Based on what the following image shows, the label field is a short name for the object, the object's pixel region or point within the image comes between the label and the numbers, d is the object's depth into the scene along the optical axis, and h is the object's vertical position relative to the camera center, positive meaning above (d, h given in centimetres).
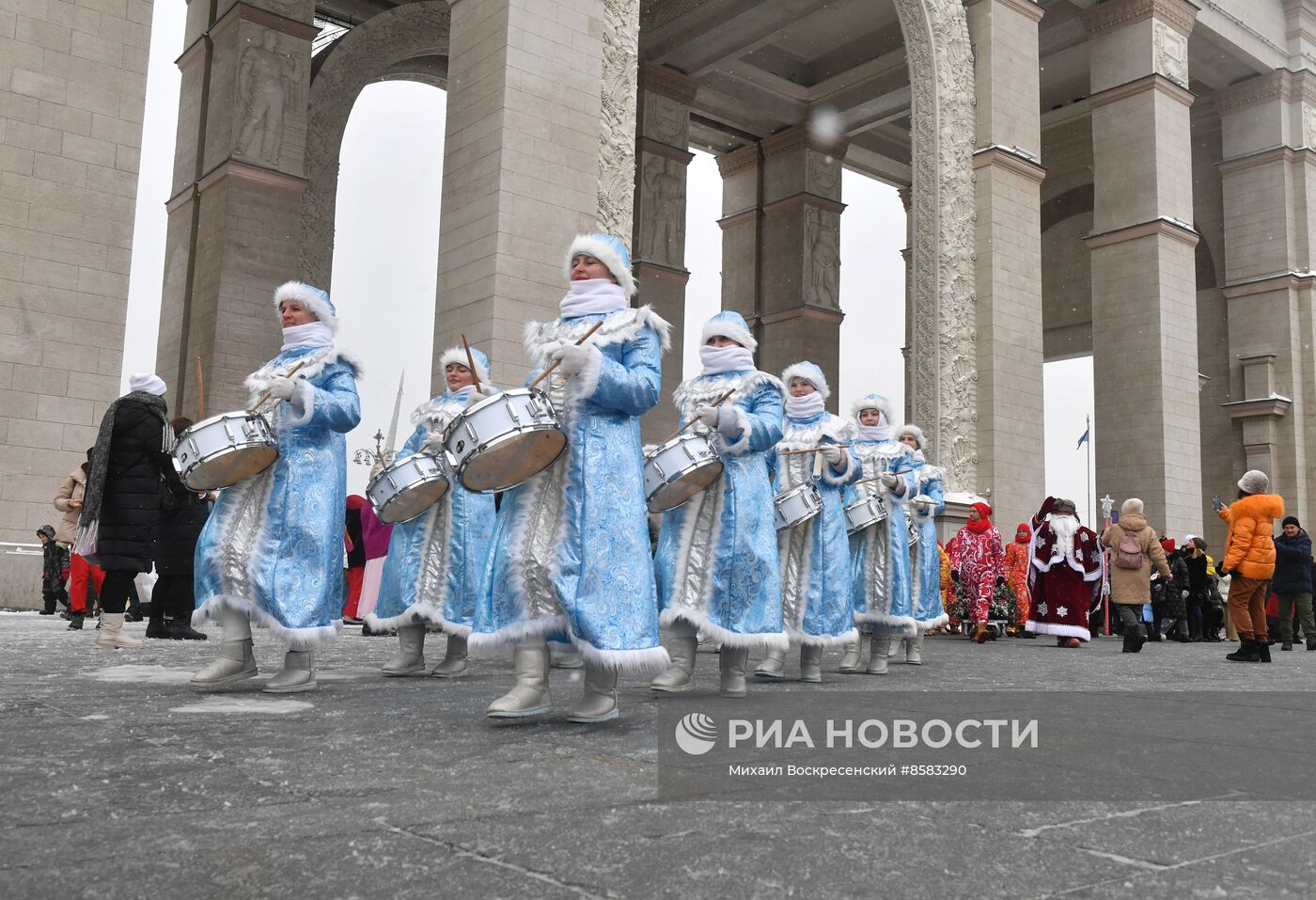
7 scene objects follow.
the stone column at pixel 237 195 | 1630 +583
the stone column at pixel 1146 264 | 1927 +610
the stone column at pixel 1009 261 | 1678 +533
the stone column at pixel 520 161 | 1138 +457
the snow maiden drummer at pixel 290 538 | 492 +21
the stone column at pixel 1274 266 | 2338 +734
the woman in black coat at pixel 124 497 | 706 +55
